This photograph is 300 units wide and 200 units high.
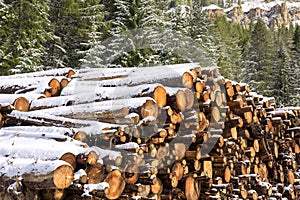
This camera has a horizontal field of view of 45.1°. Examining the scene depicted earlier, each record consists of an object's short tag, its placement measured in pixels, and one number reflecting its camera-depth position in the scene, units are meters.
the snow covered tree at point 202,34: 21.88
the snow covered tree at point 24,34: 13.59
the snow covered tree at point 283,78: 31.25
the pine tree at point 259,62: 32.44
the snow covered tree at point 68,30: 17.02
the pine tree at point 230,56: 27.68
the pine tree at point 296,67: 30.55
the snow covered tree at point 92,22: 16.41
